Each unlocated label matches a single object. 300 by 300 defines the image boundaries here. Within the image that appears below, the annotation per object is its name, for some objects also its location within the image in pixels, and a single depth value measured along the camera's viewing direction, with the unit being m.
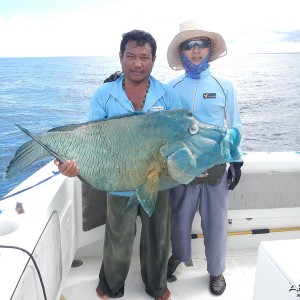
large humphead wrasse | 2.03
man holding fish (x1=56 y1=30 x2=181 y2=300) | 2.37
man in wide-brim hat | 2.73
